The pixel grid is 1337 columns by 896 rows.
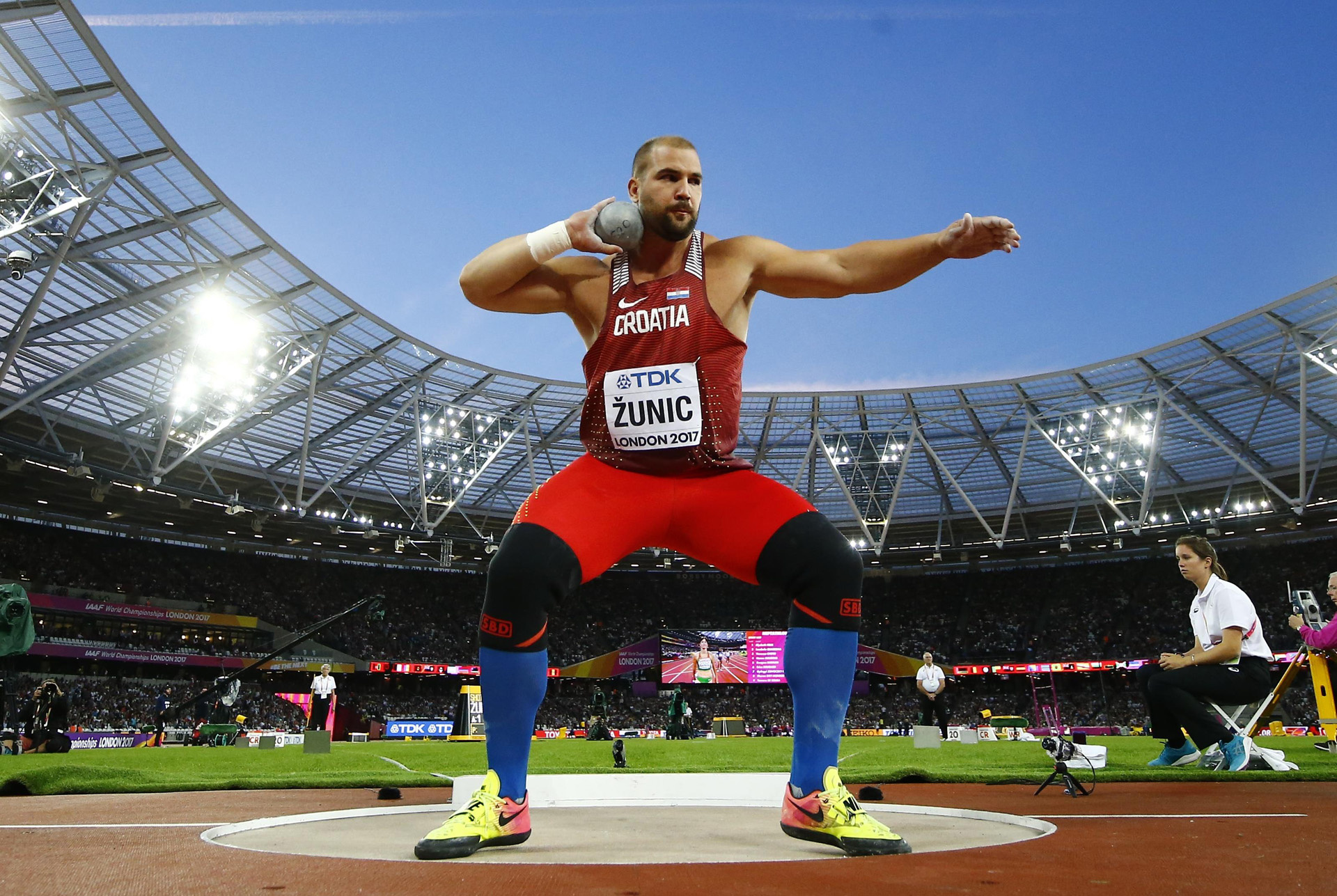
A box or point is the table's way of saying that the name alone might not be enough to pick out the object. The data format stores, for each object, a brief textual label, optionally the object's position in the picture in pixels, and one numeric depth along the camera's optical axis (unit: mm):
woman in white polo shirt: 5805
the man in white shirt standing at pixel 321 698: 19391
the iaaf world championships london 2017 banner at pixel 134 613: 30253
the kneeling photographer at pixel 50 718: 15023
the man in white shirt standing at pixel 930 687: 15875
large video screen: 38094
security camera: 14234
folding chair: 5789
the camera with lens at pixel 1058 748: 4578
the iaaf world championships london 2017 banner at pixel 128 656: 29438
